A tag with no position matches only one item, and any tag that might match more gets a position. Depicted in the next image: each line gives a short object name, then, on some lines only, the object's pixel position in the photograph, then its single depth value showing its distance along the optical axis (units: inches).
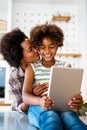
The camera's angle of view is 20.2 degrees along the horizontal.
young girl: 31.2
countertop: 35.1
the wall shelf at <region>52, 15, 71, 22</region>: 104.2
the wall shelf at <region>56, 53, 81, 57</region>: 103.2
